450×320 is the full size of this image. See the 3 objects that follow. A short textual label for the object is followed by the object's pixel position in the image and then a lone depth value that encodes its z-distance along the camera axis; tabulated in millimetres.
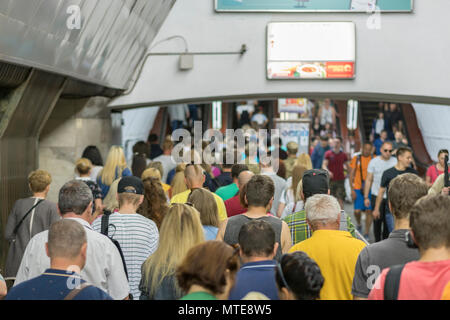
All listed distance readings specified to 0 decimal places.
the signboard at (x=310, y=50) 14047
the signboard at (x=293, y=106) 21703
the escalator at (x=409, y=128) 21377
